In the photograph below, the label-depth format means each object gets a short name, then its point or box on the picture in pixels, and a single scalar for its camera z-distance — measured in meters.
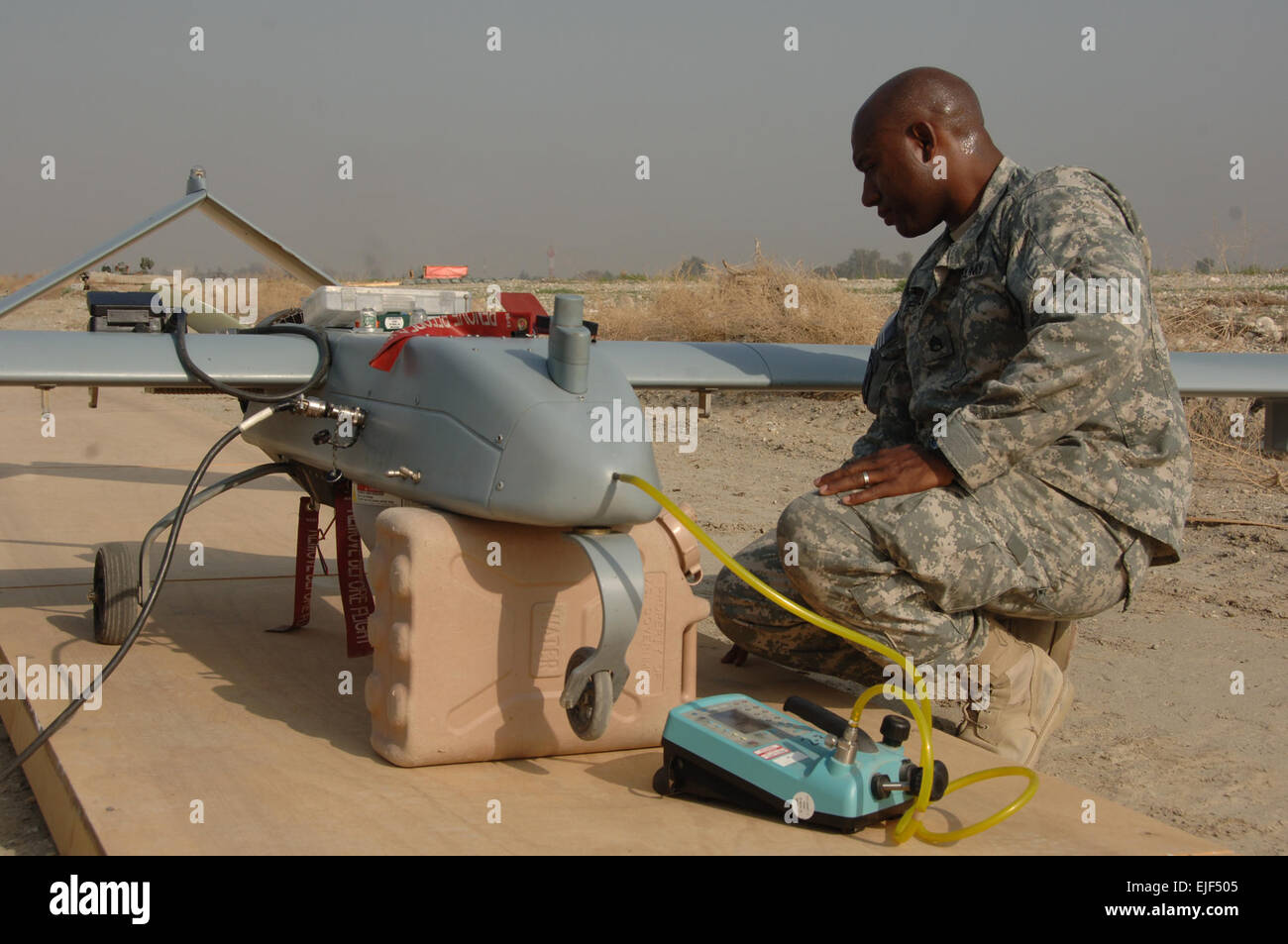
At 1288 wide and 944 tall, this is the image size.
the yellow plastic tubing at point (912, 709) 2.91
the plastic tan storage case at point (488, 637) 3.29
